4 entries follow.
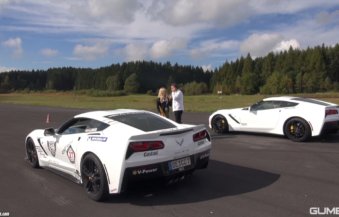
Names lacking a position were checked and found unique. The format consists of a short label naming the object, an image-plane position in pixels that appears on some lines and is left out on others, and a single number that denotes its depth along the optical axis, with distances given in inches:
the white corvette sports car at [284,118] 434.9
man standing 505.0
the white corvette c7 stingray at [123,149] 229.5
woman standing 513.0
